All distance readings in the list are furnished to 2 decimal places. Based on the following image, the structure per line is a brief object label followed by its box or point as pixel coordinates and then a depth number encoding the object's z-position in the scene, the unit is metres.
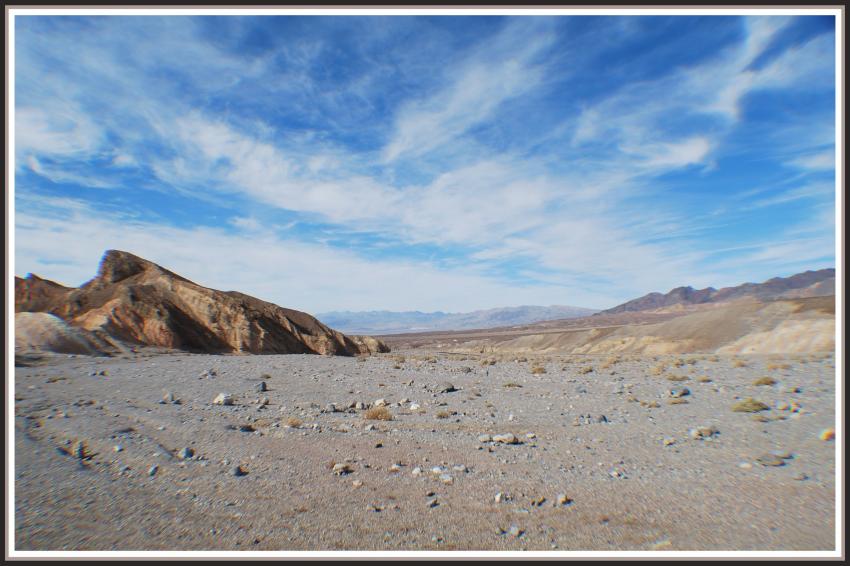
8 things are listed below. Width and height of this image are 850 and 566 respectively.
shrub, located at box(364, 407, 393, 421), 9.69
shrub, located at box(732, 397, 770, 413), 10.43
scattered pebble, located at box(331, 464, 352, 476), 6.09
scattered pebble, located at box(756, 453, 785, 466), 6.73
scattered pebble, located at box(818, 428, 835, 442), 7.84
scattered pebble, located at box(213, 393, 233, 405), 10.37
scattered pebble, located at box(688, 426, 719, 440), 8.43
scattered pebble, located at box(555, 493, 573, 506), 5.26
